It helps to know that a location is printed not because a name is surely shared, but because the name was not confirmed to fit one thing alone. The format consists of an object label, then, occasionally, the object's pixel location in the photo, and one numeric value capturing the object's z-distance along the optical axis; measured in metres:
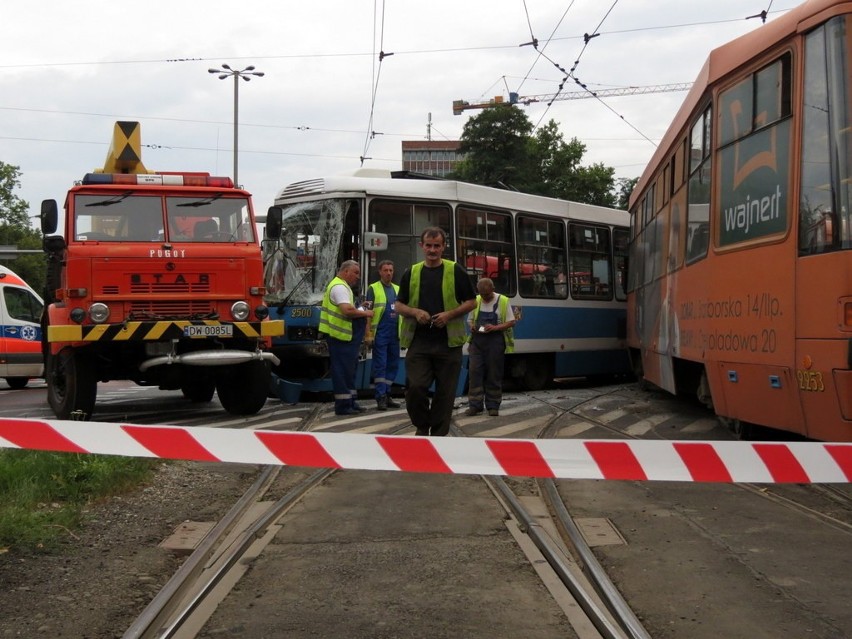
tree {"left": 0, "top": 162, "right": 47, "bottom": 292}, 62.81
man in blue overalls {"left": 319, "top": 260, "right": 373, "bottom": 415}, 11.16
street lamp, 34.53
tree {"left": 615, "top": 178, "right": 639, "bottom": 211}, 60.28
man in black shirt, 7.56
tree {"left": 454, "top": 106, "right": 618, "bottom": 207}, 54.53
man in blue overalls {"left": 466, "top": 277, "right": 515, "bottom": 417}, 11.61
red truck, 10.72
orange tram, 6.23
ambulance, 18.02
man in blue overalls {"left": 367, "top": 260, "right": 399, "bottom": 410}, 12.11
